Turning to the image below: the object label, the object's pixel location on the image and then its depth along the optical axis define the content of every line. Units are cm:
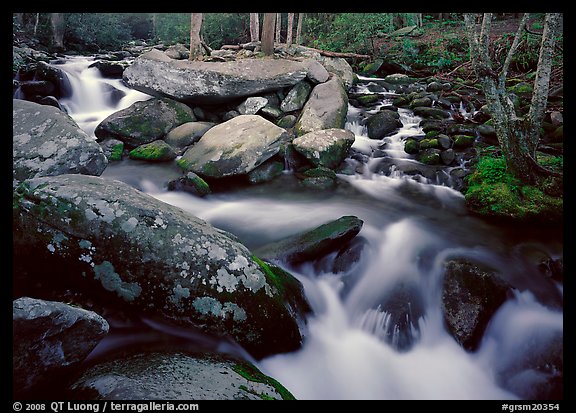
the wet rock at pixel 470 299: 375
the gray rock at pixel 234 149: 733
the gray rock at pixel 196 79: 952
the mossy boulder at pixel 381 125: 1009
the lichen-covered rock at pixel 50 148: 466
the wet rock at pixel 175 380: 195
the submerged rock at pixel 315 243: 454
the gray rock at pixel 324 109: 942
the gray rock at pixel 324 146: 803
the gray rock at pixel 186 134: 913
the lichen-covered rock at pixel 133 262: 275
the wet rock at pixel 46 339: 188
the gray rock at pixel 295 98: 1028
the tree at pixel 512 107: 542
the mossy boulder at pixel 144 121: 911
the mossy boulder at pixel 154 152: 846
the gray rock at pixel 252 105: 998
